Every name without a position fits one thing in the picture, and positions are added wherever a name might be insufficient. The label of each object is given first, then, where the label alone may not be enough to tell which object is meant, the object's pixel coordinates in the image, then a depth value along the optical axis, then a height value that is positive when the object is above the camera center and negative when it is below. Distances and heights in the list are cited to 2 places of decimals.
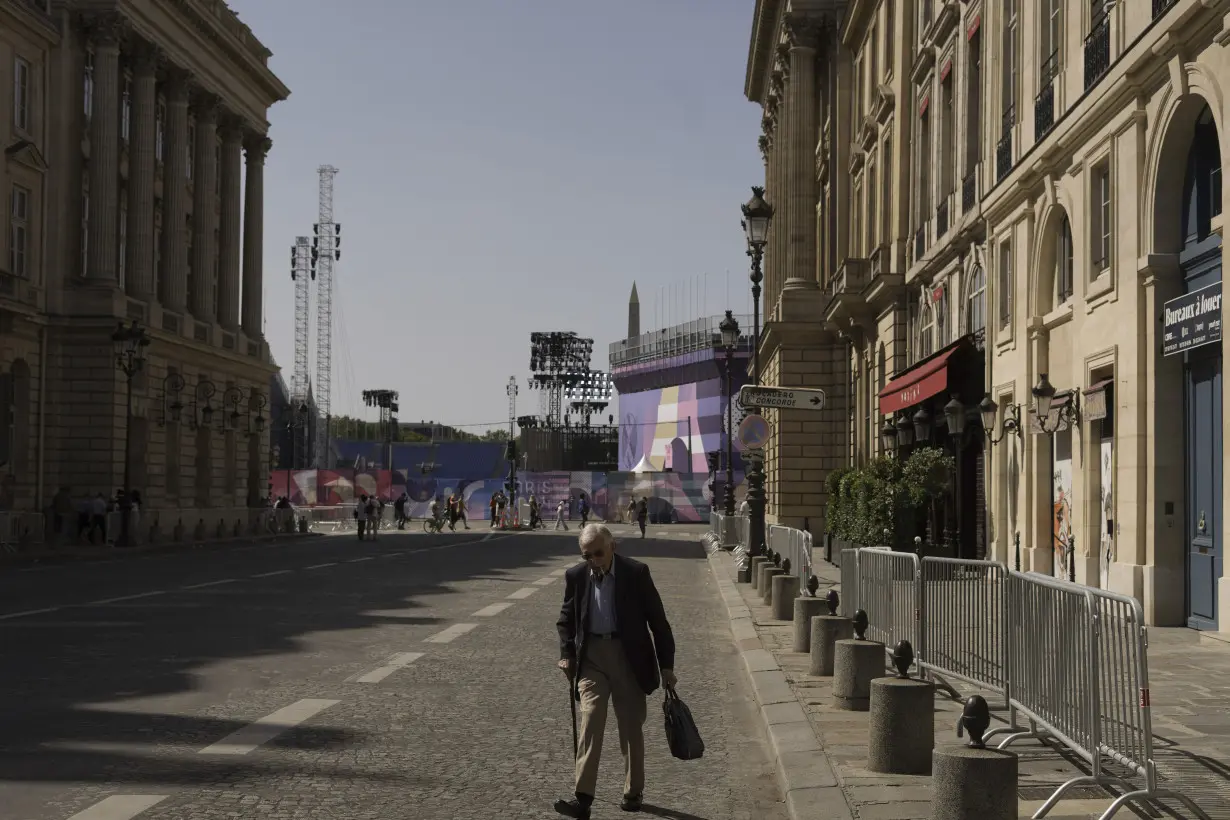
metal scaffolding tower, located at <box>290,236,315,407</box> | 134.50 +15.94
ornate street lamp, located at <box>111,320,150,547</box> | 43.22 +3.38
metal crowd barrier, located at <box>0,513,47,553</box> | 40.91 -1.17
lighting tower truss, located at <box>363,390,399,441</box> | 136.36 +8.23
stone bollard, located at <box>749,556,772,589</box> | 23.78 -1.14
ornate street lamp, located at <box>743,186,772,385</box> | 27.28 +4.48
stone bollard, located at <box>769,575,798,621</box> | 19.28 -1.26
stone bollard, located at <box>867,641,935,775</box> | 8.27 -1.17
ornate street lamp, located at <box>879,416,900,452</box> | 34.75 +1.18
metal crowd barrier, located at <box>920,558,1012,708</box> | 9.45 -0.80
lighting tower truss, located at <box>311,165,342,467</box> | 135.30 +17.69
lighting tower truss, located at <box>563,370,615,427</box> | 150.12 +8.70
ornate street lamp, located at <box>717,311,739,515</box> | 38.94 +3.62
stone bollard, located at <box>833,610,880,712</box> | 10.84 -1.19
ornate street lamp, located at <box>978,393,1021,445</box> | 25.23 +1.11
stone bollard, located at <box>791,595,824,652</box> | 15.06 -1.17
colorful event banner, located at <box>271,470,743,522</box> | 83.94 -0.09
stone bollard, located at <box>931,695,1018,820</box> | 6.40 -1.13
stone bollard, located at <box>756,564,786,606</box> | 21.36 -1.24
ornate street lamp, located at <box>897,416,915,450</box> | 32.25 +1.14
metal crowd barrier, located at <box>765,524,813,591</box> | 18.33 -0.72
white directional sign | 20.83 +1.18
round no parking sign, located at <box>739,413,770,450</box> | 24.69 +0.86
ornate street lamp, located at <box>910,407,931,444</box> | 28.52 +1.13
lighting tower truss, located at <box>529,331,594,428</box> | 144.50 +11.31
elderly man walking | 8.05 -0.75
